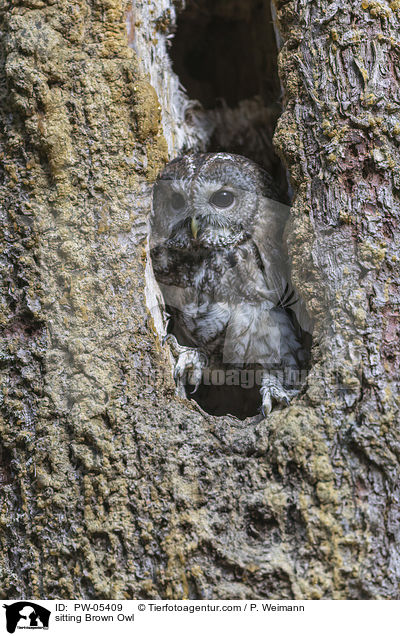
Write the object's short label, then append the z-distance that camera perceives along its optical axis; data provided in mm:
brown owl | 3985
